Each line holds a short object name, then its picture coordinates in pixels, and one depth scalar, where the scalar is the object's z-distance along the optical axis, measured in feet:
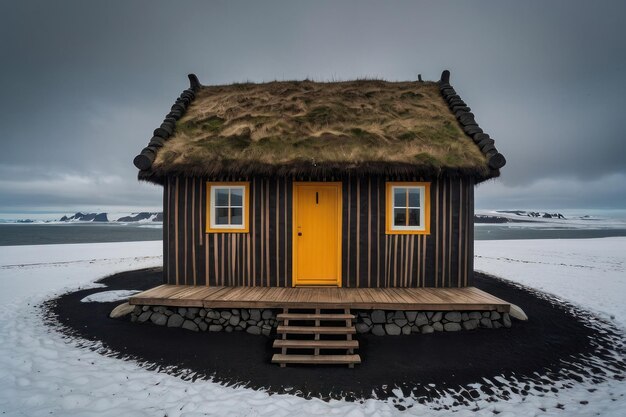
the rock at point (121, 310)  18.66
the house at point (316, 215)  19.80
